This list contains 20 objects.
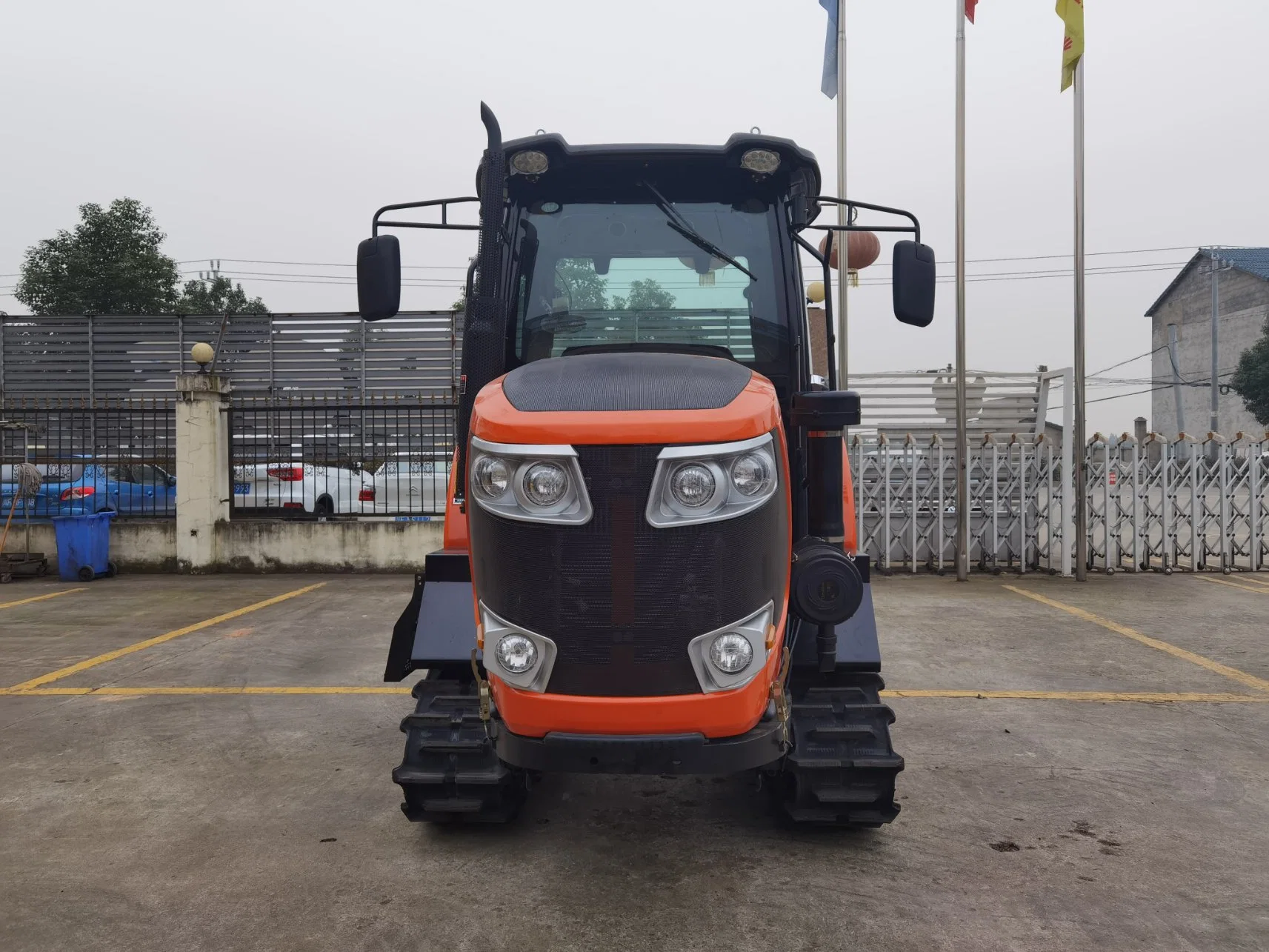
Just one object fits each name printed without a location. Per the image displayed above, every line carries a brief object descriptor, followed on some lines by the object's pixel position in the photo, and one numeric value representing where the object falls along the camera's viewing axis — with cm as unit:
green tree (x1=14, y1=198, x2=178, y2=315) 3441
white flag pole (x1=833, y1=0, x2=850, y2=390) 1227
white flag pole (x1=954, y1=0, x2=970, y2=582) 1114
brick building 4116
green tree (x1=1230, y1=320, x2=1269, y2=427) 3678
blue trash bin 1155
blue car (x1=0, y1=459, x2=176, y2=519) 1276
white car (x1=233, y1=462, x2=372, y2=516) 1265
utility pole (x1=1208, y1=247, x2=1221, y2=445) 3375
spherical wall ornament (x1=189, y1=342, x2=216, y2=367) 1192
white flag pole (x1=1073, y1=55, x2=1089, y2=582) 1093
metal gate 1157
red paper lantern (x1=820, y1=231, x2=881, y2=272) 1144
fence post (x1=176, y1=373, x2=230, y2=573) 1208
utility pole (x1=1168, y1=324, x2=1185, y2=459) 3388
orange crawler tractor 275
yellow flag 1081
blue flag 1289
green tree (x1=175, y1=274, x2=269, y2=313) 5097
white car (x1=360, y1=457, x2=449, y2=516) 1252
